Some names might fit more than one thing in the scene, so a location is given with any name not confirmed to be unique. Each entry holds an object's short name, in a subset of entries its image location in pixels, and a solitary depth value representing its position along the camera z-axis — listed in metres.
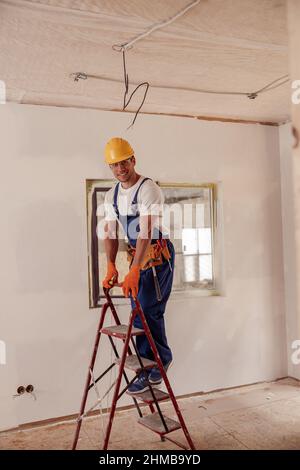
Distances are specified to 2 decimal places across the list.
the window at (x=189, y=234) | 3.82
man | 2.65
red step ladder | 2.50
